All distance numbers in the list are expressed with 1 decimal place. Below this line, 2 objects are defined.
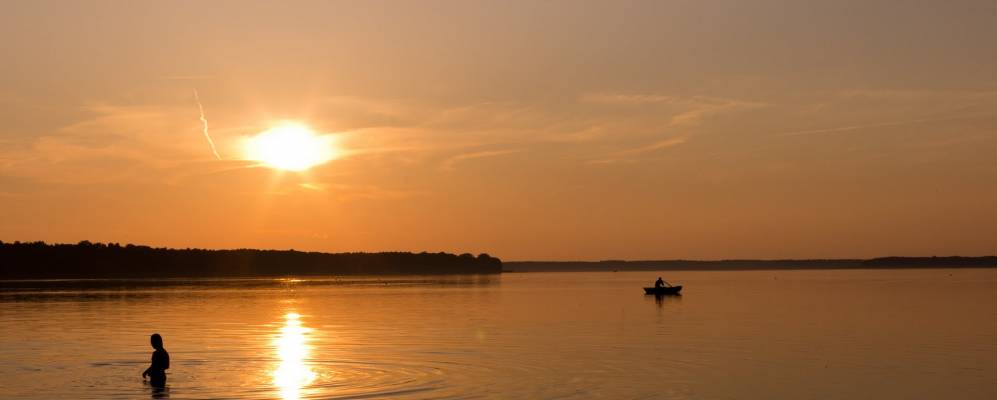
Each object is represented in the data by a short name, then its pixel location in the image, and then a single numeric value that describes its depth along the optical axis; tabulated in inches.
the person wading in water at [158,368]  1289.2
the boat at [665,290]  3898.1
